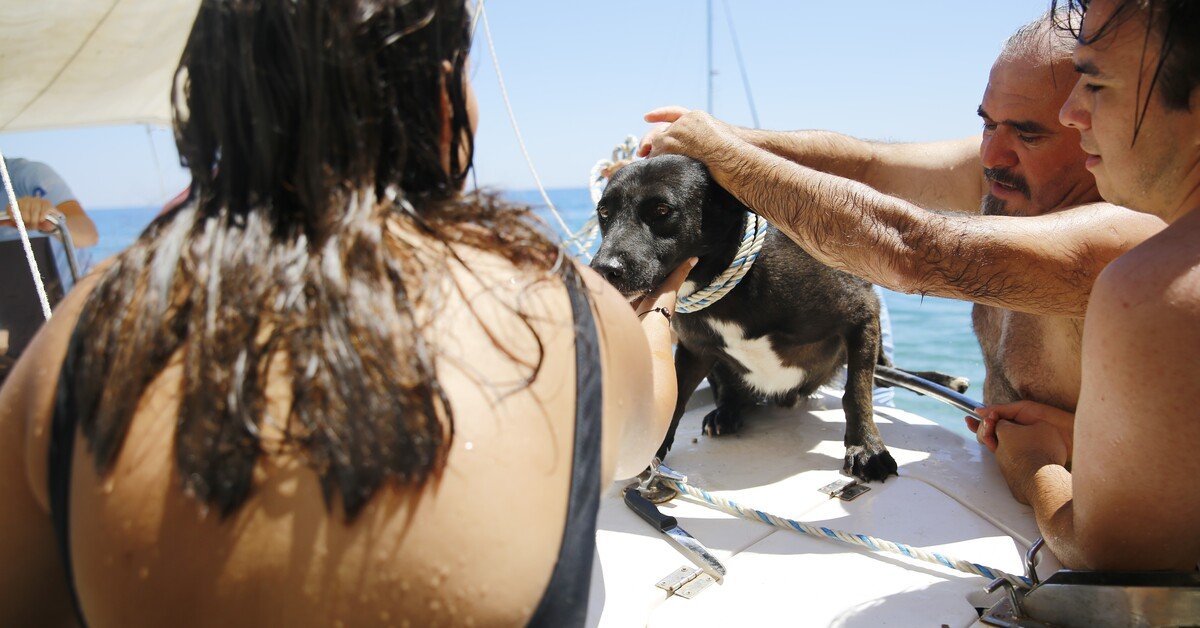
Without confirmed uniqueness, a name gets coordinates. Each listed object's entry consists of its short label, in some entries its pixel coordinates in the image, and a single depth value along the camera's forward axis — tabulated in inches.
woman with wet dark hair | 29.3
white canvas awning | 139.3
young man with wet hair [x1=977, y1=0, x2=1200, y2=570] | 42.0
